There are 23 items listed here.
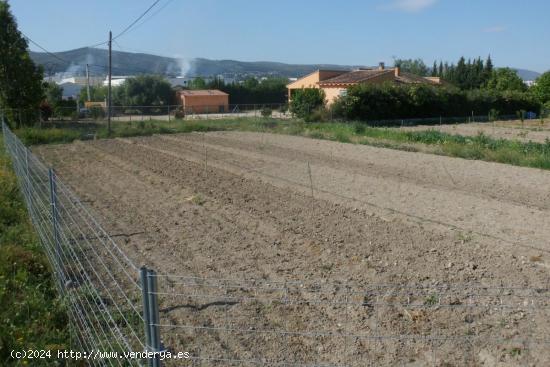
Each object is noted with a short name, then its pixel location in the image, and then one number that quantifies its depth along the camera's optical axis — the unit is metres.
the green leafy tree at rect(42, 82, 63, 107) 61.53
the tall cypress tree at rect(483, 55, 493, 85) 86.14
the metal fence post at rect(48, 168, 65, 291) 5.49
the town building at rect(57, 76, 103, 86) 121.19
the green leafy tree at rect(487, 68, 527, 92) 67.69
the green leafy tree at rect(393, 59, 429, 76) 118.00
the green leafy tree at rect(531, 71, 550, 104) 54.31
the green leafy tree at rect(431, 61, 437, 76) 109.71
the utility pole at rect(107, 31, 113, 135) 30.06
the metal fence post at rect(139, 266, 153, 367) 2.54
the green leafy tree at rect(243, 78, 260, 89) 81.35
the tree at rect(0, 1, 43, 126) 32.41
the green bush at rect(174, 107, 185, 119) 48.59
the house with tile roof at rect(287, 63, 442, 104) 50.53
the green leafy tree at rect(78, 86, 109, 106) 87.06
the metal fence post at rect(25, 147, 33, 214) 8.32
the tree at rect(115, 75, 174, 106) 74.23
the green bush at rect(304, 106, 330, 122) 39.38
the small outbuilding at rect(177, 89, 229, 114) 70.25
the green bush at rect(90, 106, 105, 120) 48.61
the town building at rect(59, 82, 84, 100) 103.75
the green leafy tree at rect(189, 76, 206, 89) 87.69
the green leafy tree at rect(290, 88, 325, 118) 40.84
